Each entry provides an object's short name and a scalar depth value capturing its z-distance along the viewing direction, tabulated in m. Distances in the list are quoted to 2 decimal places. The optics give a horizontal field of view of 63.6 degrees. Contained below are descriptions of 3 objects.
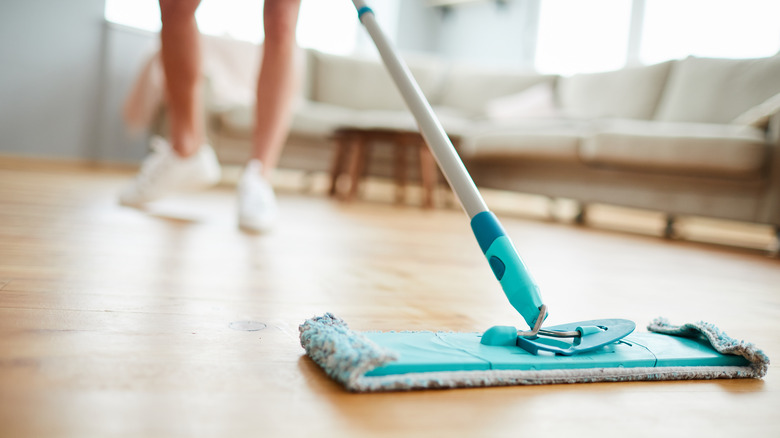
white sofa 2.14
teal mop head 0.41
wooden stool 2.68
